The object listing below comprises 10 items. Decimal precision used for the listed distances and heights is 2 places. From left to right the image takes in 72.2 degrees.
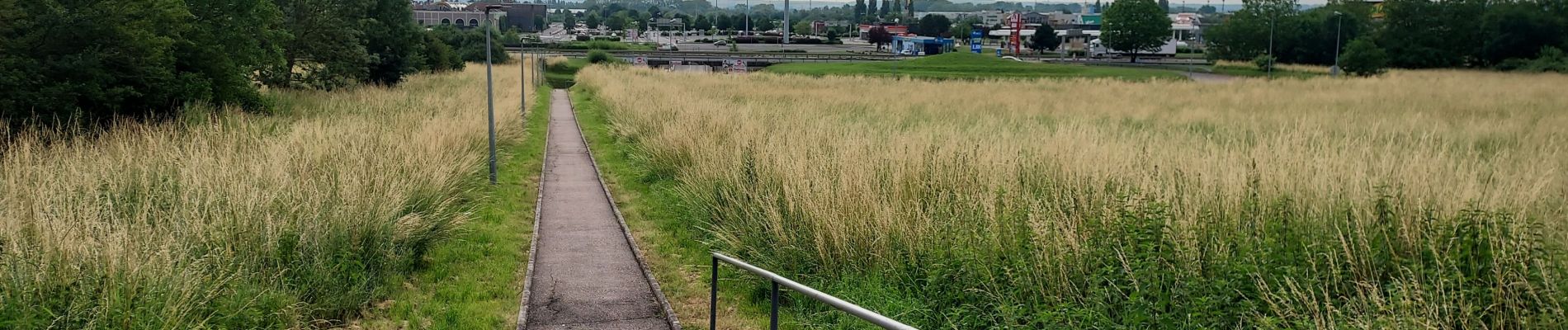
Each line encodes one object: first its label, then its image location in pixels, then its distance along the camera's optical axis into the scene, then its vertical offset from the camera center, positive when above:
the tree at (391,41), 45.50 -0.49
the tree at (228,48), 22.89 -0.44
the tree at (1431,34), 83.56 +0.62
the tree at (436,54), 62.00 -1.39
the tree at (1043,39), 132.00 -0.21
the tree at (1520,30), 78.50 +0.93
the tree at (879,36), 160.00 -0.15
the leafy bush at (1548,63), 70.25 -1.33
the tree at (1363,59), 66.31 -1.10
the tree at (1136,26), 113.25 +1.31
